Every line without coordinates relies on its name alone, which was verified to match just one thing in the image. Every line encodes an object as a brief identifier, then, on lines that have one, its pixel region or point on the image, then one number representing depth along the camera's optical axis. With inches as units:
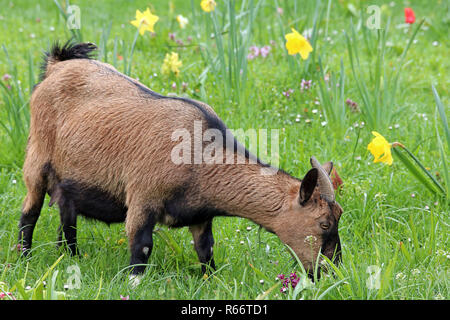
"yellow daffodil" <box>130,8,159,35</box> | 456.1
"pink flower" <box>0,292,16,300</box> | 285.9
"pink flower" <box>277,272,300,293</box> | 309.1
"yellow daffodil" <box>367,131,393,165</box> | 340.8
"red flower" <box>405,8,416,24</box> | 462.6
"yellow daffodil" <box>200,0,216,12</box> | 454.9
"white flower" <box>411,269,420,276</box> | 322.0
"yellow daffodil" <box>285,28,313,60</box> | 393.1
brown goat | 323.0
